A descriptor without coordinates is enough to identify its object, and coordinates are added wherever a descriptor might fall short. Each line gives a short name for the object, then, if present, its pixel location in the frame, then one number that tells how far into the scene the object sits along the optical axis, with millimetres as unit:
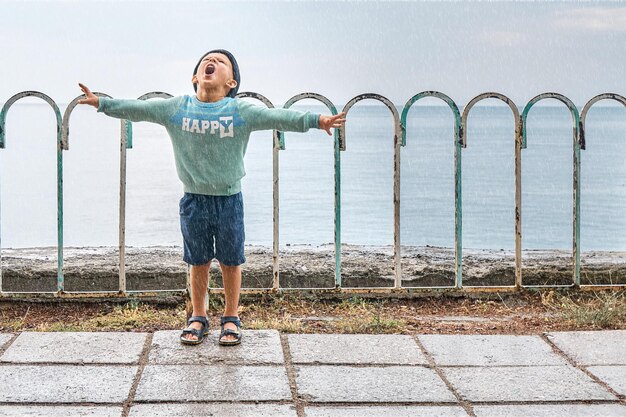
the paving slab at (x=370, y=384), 3756
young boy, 4438
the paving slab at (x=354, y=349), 4301
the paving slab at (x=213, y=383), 3732
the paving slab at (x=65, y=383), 3709
